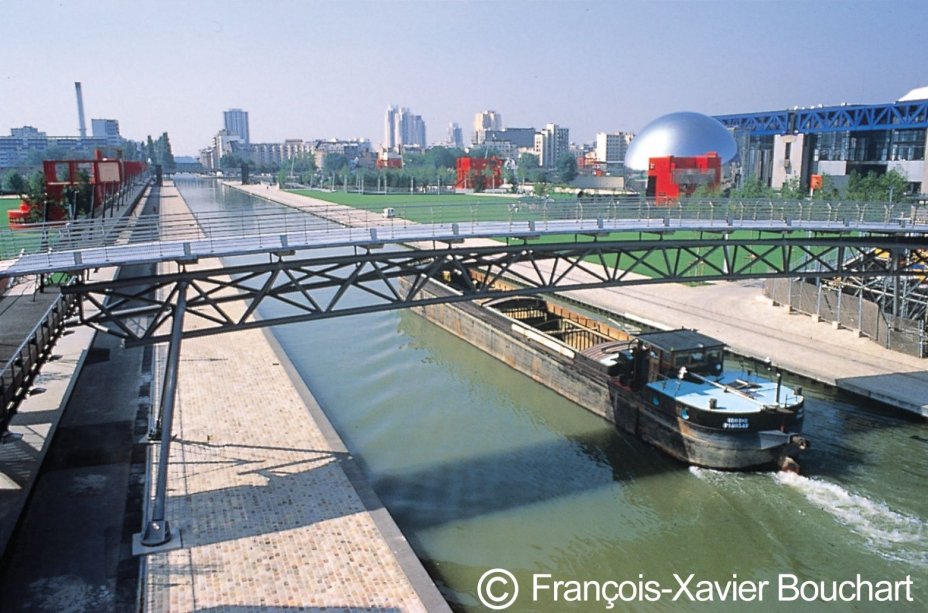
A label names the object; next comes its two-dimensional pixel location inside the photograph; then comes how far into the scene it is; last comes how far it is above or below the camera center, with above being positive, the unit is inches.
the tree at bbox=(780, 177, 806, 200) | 2154.0 -45.7
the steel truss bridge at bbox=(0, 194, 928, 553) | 506.0 -55.8
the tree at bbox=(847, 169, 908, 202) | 1984.5 -33.3
